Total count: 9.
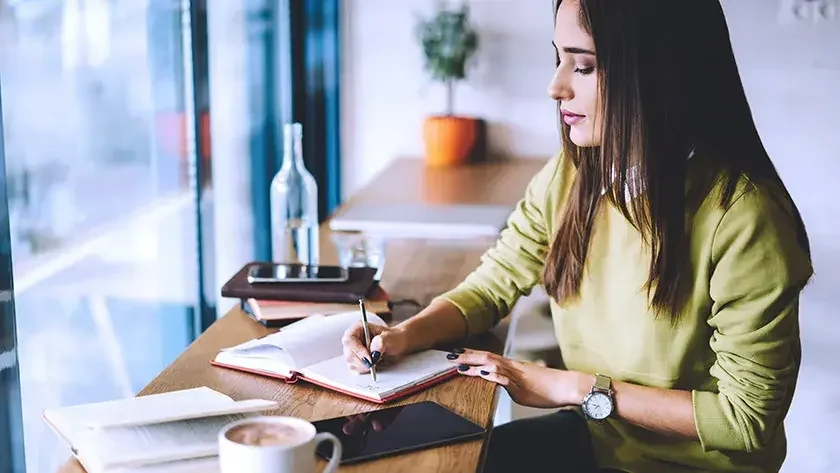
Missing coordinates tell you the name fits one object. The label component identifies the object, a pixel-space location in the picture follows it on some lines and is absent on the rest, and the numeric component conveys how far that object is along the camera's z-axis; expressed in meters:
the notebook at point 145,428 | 0.98
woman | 1.25
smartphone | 1.59
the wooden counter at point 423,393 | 1.07
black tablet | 1.06
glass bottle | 1.88
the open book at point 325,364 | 1.24
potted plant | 2.84
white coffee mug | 0.85
